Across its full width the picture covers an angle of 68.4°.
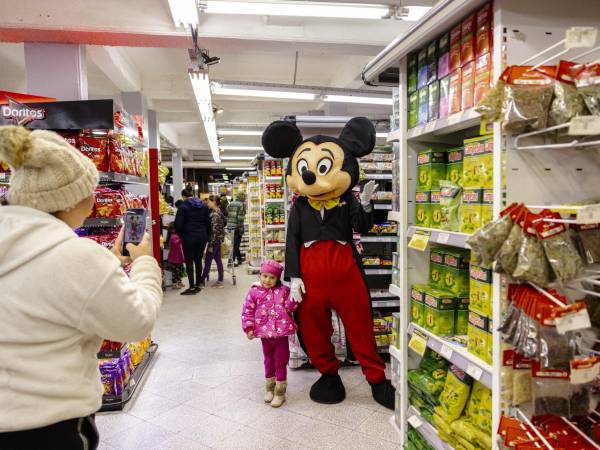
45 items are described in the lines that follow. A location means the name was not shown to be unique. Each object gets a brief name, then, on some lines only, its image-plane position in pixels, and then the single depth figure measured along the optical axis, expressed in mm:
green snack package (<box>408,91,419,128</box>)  2381
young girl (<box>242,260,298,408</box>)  3334
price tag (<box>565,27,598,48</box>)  1263
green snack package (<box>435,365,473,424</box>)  2119
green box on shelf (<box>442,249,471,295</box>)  2256
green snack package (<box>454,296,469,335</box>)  2240
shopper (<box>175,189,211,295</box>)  7512
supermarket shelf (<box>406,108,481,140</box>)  1817
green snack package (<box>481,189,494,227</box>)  1765
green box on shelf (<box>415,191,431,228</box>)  2371
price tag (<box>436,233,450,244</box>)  2016
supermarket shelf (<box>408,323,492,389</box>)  1763
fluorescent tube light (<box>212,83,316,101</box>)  6109
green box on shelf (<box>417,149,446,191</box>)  2367
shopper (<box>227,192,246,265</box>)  10086
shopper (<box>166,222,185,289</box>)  7965
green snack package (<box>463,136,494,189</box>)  1785
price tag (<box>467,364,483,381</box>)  1790
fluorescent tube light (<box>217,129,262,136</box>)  12003
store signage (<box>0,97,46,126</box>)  3051
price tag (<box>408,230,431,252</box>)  2191
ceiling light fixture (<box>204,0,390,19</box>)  3828
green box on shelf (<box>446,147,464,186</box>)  2188
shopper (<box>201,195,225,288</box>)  8219
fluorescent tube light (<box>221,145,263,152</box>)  15641
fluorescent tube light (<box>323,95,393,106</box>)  6664
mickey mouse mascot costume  3307
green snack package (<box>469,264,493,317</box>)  1841
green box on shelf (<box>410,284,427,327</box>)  2393
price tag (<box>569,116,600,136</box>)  1279
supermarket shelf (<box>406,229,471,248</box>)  1892
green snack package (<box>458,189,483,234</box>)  1839
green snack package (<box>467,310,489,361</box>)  1845
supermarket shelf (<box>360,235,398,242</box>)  4094
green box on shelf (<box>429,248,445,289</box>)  2412
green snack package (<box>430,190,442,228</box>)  2289
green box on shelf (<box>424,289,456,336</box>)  2229
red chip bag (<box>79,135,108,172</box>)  3291
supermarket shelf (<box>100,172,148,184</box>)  3281
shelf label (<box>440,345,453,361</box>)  2066
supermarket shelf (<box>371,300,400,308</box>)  4195
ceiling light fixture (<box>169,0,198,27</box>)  3688
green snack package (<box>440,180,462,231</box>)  2072
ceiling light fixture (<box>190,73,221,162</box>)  5020
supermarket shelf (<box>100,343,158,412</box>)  3311
